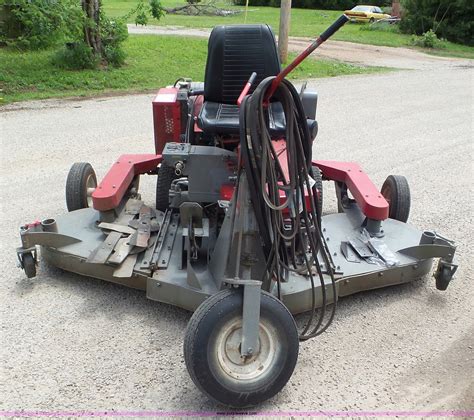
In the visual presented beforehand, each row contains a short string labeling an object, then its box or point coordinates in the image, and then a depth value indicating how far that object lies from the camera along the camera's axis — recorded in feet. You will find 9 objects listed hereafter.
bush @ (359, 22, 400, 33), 79.00
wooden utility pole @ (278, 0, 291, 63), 37.45
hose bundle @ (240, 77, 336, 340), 7.72
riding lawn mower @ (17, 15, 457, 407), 7.41
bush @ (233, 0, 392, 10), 124.06
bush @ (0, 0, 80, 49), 29.86
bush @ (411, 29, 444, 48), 63.52
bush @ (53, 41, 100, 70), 32.27
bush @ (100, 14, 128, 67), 34.19
